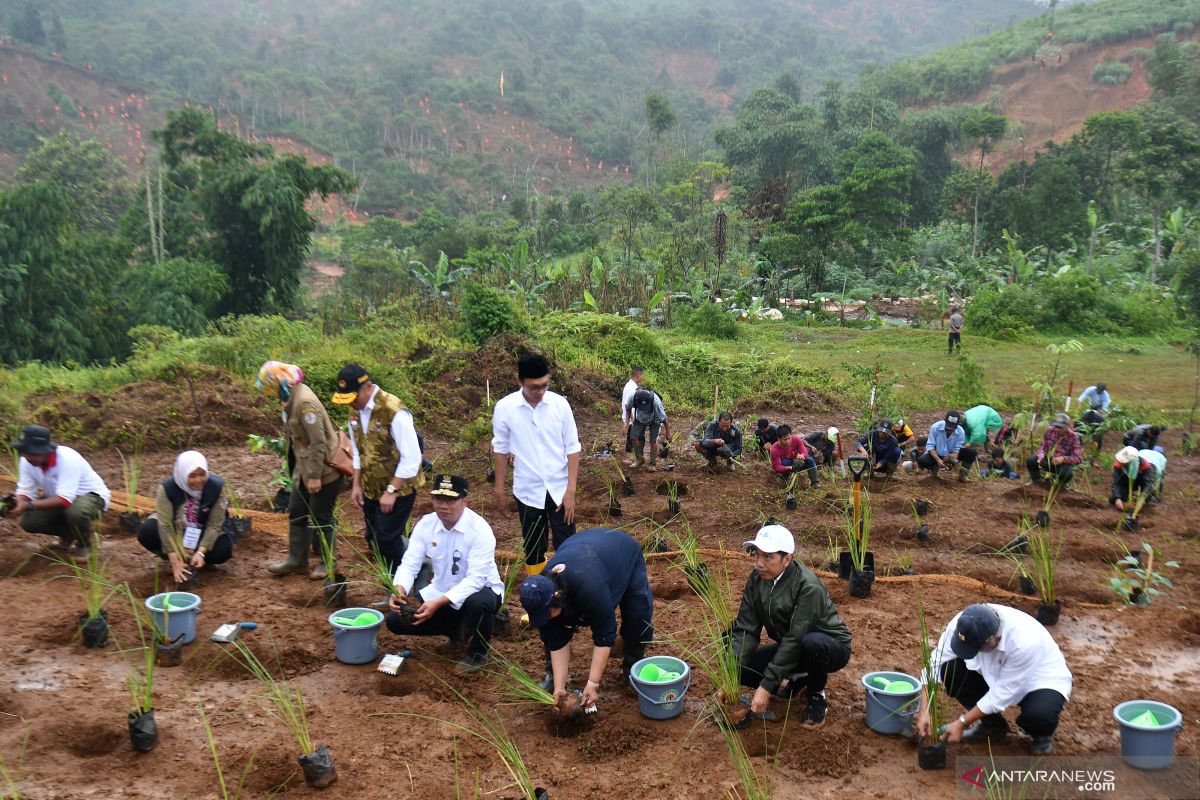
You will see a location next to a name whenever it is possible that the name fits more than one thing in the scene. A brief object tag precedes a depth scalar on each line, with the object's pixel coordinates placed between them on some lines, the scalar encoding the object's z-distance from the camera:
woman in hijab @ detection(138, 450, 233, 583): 5.83
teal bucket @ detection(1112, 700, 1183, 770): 3.85
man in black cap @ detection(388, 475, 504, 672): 4.91
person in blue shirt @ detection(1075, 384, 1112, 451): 11.81
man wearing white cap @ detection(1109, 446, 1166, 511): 8.83
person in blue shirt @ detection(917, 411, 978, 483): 10.32
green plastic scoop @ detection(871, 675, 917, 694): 4.27
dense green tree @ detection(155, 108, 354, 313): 20.45
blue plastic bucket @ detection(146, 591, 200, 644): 5.01
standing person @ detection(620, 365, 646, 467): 10.77
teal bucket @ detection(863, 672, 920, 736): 4.24
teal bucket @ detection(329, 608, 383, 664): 4.95
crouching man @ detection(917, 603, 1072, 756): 4.00
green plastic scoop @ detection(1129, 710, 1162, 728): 3.90
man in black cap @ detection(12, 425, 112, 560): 6.16
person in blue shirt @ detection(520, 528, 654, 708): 4.13
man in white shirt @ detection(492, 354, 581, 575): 5.43
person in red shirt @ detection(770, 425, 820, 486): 9.59
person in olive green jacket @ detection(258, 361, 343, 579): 5.89
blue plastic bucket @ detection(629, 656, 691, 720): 4.42
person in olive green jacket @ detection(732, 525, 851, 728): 4.33
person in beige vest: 5.53
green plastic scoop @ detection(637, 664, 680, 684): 4.63
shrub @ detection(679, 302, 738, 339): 21.83
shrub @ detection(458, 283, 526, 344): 16.31
